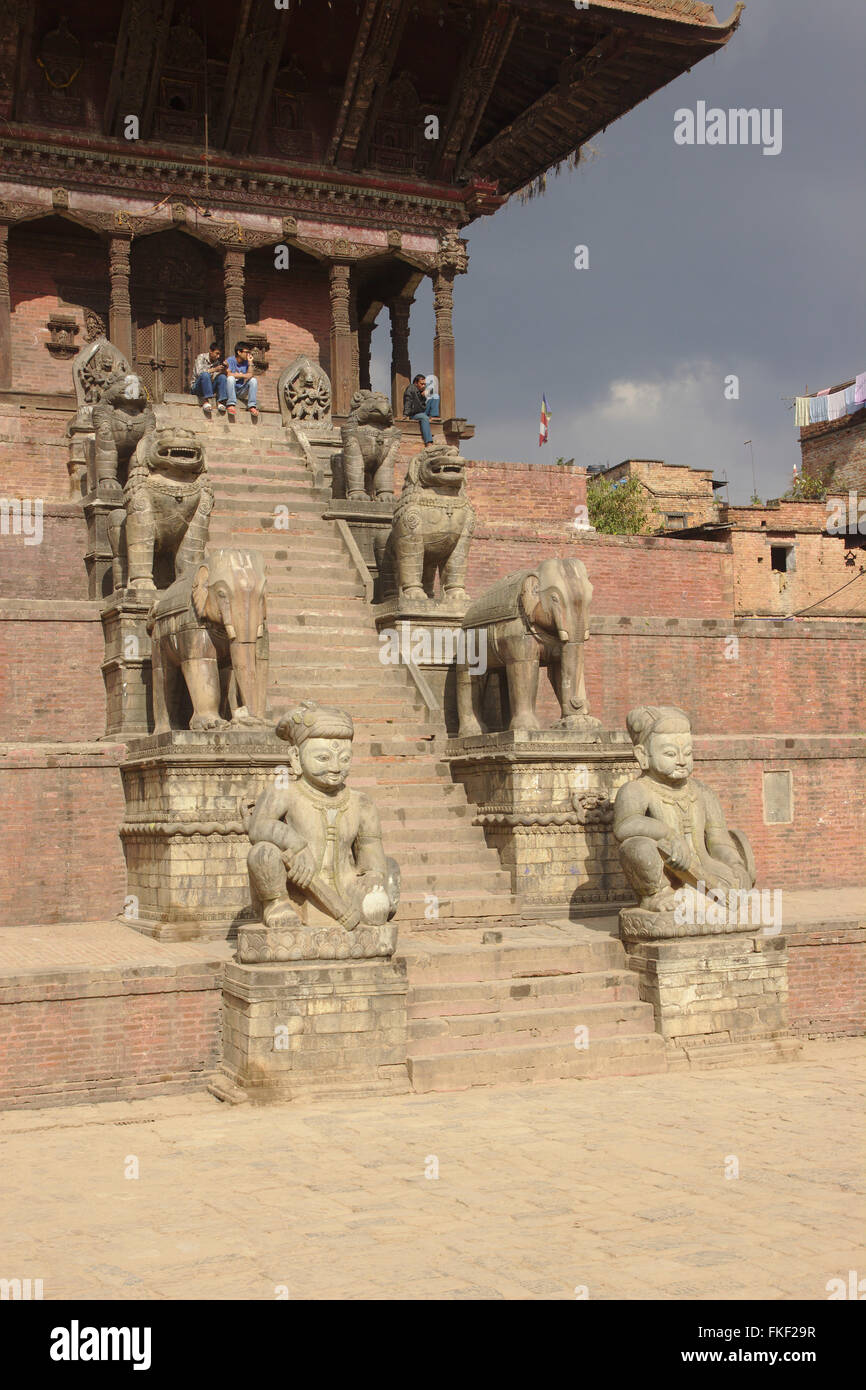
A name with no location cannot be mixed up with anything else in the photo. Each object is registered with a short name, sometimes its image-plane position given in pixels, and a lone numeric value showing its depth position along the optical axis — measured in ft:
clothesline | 133.08
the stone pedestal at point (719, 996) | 32.35
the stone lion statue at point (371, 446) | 56.03
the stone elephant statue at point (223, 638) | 37.32
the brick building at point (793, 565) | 97.71
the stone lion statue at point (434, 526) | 46.06
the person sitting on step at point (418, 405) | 73.00
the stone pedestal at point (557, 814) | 38.86
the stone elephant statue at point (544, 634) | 40.37
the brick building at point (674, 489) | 131.64
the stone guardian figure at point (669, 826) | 32.91
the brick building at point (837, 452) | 130.62
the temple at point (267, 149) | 72.59
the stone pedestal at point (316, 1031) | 28.55
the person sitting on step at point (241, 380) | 67.41
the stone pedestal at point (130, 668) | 43.21
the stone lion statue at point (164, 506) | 44.62
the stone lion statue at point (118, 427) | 52.44
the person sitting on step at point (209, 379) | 67.31
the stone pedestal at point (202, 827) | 35.83
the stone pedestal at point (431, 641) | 45.60
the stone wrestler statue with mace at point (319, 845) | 29.60
